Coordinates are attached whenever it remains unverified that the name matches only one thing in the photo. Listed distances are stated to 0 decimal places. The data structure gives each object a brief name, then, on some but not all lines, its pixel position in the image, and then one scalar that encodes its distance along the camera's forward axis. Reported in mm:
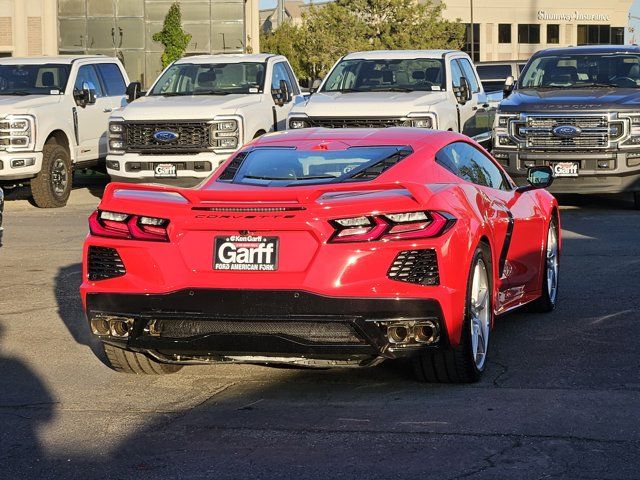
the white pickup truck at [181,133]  18016
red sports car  6699
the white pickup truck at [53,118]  18406
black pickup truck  17094
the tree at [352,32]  77062
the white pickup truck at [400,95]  17281
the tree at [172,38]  48844
